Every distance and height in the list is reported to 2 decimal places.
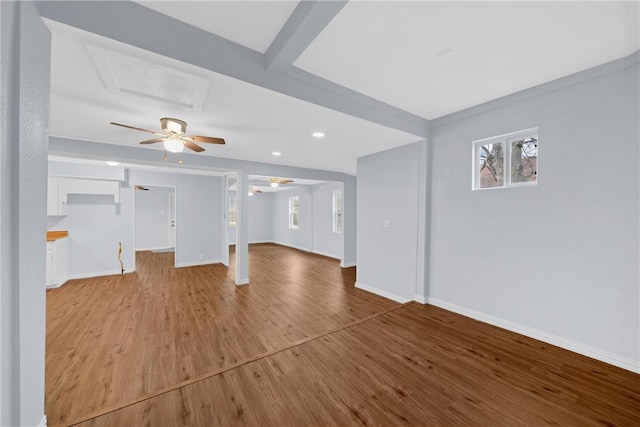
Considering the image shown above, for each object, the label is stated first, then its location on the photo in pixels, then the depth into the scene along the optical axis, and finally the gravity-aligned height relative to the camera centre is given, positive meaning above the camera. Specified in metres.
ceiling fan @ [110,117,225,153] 2.54 +0.82
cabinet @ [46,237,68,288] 4.37 -1.01
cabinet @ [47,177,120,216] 4.75 +0.43
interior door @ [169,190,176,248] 8.66 -0.22
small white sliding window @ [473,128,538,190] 2.64 +0.64
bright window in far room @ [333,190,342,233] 7.73 +0.06
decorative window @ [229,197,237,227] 10.14 +0.02
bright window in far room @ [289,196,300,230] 9.68 -0.03
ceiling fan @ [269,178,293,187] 6.40 +0.87
